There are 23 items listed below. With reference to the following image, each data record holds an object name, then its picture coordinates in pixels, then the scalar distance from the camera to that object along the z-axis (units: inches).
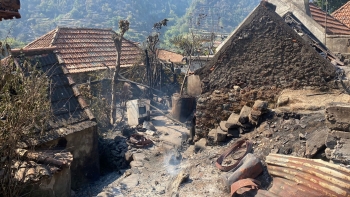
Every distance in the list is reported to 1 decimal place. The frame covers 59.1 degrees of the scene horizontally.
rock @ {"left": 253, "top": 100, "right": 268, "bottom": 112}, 251.6
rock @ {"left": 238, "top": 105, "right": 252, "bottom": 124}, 262.5
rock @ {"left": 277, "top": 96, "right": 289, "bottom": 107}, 260.5
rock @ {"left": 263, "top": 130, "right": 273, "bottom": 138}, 235.5
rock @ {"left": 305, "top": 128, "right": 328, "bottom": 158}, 183.7
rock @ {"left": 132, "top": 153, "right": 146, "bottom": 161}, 333.8
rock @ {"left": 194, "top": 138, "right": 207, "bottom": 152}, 291.8
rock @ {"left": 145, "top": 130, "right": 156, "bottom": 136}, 419.5
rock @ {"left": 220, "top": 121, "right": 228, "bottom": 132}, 278.5
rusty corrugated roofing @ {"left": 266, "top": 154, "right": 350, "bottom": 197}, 142.6
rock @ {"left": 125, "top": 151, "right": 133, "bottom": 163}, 340.5
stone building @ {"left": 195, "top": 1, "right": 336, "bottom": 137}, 270.8
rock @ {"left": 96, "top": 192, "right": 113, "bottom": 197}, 260.4
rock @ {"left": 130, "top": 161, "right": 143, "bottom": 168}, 319.9
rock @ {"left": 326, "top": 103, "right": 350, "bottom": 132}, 164.2
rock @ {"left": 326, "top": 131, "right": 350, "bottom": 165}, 153.6
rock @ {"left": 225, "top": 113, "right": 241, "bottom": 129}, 268.1
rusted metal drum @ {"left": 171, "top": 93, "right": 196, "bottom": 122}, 461.7
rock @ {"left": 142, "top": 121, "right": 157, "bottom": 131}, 442.8
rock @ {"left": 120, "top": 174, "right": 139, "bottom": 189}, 271.5
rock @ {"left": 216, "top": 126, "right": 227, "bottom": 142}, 274.5
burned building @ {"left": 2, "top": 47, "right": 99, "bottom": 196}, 277.7
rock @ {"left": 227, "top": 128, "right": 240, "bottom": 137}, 269.7
